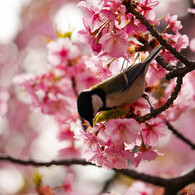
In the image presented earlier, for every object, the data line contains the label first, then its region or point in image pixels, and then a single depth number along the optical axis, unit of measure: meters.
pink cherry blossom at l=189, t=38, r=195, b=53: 3.20
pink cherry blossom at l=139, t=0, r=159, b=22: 2.95
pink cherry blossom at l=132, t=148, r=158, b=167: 2.98
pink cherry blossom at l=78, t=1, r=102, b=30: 2.95
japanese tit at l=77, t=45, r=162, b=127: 2.99
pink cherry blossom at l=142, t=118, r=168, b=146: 2.97
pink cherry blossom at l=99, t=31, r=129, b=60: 2.94
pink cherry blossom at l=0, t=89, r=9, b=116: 3.36
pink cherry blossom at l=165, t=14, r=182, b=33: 3.00
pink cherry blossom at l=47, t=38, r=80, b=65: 3.21
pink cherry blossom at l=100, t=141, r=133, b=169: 2.95
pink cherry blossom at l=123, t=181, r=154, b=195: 3.21
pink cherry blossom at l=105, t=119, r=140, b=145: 2.93
